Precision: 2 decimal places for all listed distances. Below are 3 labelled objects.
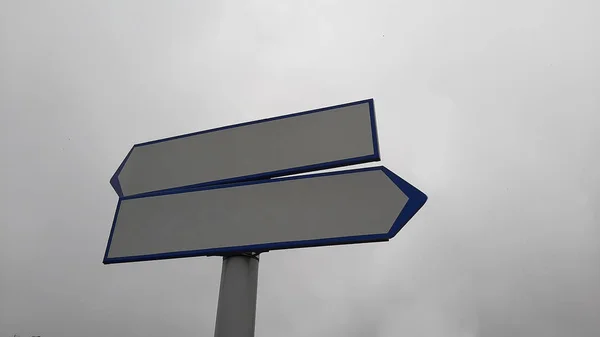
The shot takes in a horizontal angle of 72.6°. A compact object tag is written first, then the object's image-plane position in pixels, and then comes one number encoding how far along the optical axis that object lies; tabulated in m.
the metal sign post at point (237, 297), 1.73
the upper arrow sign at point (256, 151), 1.95
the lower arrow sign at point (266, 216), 1.73
